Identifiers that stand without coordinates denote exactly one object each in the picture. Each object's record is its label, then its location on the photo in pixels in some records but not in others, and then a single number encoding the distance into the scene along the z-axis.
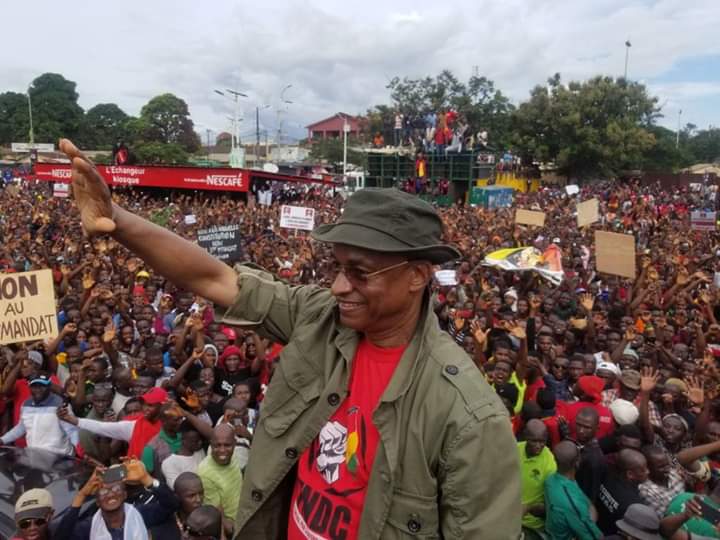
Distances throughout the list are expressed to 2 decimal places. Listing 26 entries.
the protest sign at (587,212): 11.46
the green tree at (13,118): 59.03
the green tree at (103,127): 60.12
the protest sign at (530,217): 11.70
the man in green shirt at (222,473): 3.52
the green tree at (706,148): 65.31
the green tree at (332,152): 57.28
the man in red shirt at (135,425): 4.07
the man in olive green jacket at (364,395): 1.29
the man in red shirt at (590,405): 4.19
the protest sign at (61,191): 15.65
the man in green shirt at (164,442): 3.84
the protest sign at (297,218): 10.98
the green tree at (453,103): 40.53
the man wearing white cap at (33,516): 2.80
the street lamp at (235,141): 35.84
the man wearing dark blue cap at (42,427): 4.20
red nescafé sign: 20.11
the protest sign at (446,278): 7.46
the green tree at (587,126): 32.84
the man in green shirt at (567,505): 3.19
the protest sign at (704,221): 11.13
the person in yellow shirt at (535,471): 3.45
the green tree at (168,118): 62.47
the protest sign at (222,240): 8.09
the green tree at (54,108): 57.38
